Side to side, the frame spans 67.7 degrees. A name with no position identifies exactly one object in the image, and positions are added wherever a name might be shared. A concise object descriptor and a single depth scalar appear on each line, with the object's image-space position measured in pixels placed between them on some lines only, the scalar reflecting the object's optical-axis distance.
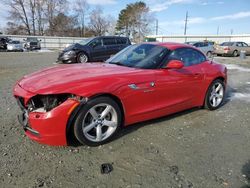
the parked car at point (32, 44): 21.74
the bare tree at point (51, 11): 45.97
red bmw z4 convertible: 2.34
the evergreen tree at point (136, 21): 50.48
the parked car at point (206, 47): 16.73
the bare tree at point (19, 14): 43.71
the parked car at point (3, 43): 21.30
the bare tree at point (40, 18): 45.36
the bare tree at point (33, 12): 44.91
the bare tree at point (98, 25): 52.26
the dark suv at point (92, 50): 9.84
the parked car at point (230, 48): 17.53
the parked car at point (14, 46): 20.45
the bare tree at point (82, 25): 51.97
